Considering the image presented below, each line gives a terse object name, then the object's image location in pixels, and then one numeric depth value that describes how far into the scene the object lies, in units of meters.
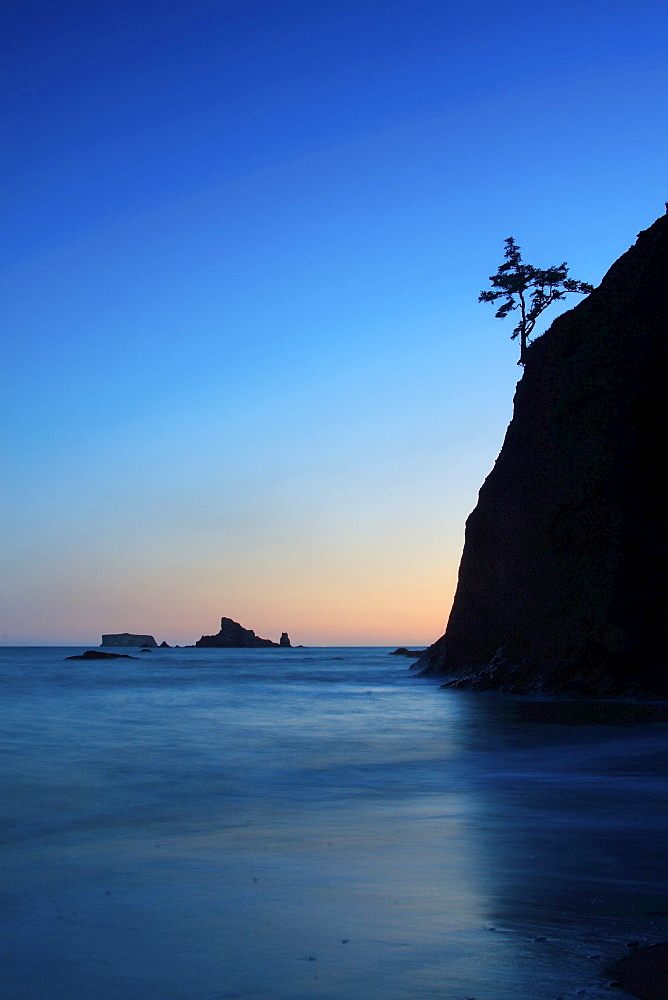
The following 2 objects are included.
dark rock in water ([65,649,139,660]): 92.69
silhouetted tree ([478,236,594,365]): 38.31
